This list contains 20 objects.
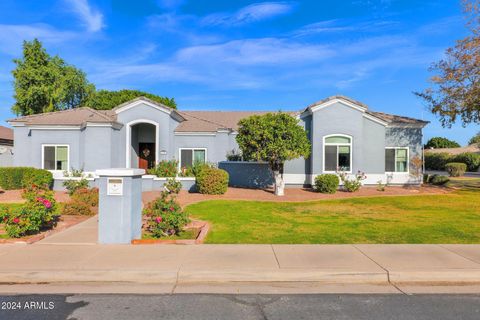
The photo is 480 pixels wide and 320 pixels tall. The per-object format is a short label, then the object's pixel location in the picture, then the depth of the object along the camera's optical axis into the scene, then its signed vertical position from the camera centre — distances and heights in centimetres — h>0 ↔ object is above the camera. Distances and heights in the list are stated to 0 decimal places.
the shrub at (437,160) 4534 +47
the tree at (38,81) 3441 +901
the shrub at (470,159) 4309 +59
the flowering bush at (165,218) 816 -144
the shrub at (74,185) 1520 -111
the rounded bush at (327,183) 1784 -111
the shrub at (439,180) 2280 -118
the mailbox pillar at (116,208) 752 -107
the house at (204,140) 1962 +143
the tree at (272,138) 1598 +124
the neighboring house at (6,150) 2791 +105
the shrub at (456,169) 3419 -60
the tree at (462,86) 1792 +449
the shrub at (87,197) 1208 -131
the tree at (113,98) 4075 +830
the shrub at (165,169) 1870 -43
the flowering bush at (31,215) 787 -135
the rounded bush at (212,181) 1670 -98
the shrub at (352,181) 1851 -104
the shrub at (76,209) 1124 -164
